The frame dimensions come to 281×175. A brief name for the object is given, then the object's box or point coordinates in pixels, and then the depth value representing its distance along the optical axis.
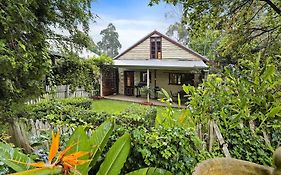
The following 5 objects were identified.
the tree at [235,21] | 4.49
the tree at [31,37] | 3.17
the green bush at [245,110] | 2.79
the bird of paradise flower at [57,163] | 0.61
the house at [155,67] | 12.01
